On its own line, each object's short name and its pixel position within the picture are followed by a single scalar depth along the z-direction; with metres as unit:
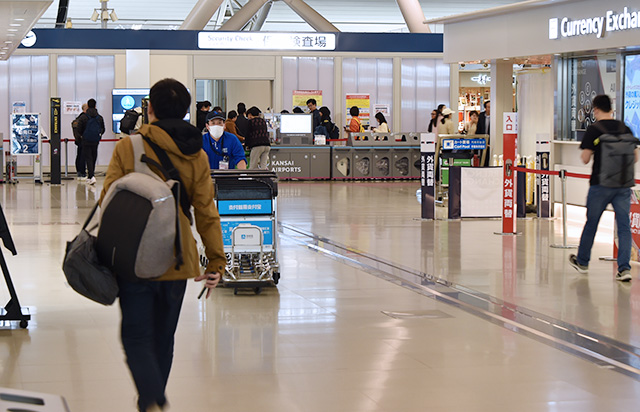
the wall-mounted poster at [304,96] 24.06
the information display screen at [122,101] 22.72
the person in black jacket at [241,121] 18.53
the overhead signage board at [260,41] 23.11
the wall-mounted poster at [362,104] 24.30
